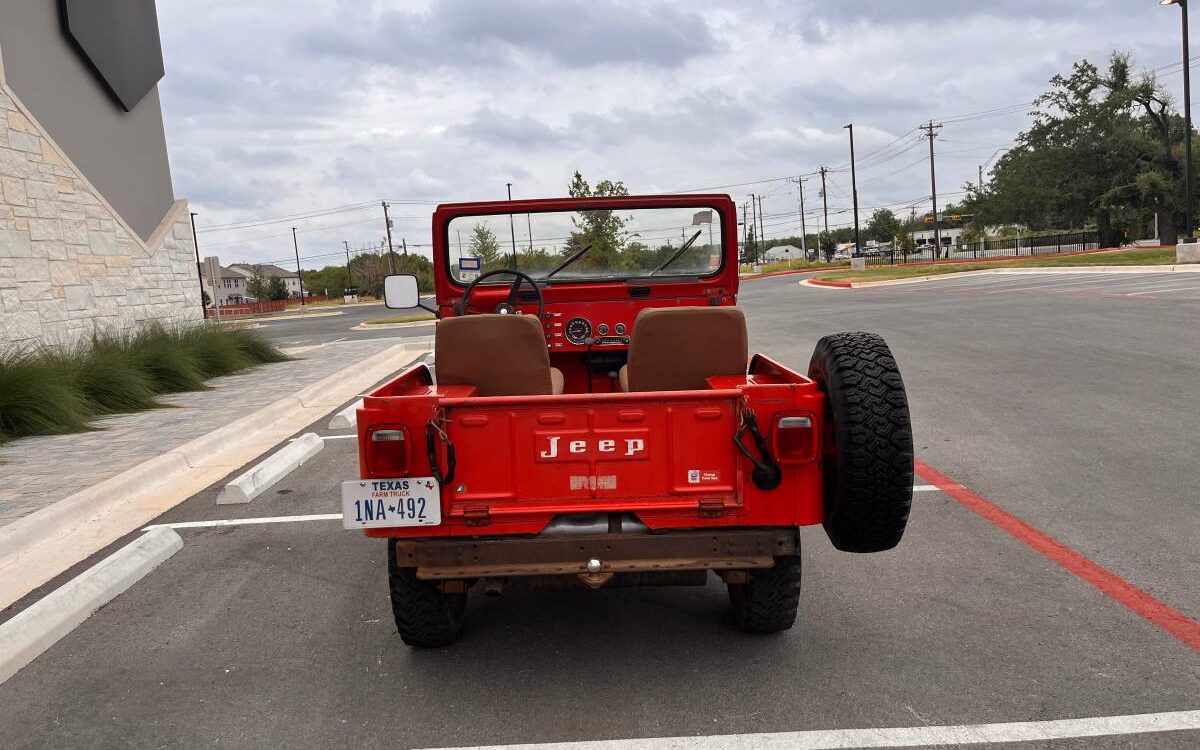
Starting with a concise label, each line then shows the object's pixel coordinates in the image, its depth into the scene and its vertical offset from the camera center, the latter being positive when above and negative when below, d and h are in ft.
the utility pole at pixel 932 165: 212.23 +26.33
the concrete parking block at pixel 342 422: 28.48 -3.87
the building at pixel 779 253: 403.85 +9.45
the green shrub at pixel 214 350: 41.30 -1.60
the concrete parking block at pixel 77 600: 11.66 -4.24
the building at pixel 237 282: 444.47 +19.61
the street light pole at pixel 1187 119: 96.53 +13.81
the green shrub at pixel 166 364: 35.65 -1.81
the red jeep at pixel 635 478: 9.86 -2.31
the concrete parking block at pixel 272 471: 19.61 -4.02
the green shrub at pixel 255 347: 48.44 -1.88
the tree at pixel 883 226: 406.82 +18.56
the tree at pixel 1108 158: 159.74 +17.62
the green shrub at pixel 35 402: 26.11 -2.19
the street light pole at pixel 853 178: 184.75 +19.39
